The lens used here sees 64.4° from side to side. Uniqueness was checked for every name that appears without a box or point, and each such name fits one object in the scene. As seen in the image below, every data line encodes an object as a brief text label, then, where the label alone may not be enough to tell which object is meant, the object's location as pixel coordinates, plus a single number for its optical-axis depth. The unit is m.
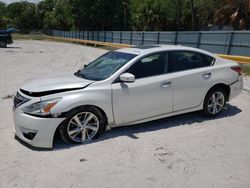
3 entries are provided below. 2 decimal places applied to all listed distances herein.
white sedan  3.07
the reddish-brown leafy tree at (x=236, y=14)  22.29
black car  19.03
